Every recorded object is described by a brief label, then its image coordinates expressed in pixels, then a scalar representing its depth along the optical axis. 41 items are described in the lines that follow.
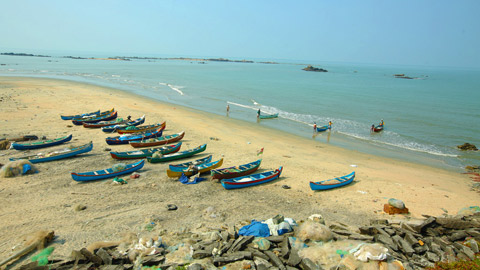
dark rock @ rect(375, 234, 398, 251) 9.52
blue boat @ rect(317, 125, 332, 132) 30.95
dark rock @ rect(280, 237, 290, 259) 8.84
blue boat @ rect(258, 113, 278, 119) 36.44
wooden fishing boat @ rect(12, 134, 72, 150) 19.39
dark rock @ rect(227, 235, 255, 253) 9.21
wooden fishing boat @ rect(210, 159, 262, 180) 16.16
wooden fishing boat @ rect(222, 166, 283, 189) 15.49
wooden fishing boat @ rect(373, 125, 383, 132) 31.87
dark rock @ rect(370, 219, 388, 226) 11.84
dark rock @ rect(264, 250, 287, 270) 8.34
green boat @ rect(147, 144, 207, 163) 18.95
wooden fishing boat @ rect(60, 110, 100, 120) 28.52
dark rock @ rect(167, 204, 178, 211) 13.09
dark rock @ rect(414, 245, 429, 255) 9.47
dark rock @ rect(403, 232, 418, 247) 9.76
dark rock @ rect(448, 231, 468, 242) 10.14
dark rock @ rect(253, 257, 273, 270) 8.38
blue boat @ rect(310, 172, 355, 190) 15.66
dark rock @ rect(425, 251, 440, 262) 9.05
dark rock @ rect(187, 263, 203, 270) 8.12
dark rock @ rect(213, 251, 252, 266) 8.70
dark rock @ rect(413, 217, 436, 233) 10.66
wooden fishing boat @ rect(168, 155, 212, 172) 16.38
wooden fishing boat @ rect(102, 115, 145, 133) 25.47
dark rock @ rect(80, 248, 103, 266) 8.48
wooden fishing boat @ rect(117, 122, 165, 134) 25.36
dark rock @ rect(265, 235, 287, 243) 9.82
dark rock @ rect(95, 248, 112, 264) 8.51
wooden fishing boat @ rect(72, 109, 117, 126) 27.27
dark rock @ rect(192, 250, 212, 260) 9.03
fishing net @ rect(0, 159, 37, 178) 15.40
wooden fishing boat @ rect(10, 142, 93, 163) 17.75
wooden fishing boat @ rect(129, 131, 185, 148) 21.86
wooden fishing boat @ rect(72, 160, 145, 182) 15.30
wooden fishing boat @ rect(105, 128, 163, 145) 22.36
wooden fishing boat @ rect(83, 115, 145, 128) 26.67
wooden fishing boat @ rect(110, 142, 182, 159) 19.08
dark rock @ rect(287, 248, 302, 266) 8.49
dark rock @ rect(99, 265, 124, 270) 8.23
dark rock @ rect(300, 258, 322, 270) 8.22
